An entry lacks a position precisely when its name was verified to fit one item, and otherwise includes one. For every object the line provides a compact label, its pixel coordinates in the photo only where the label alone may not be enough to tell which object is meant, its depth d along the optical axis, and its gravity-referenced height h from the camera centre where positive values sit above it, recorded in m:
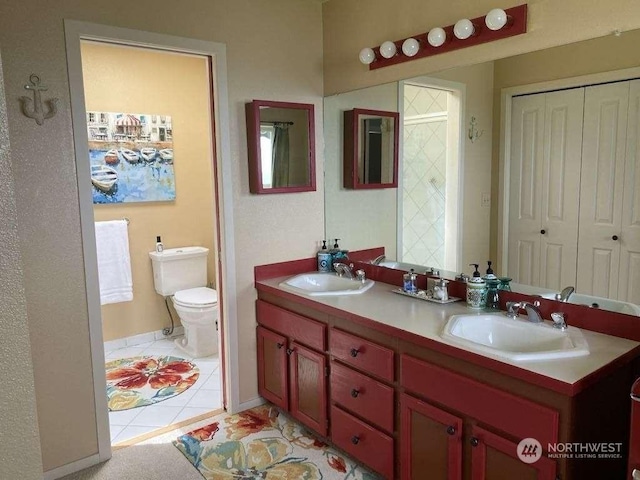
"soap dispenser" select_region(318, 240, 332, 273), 3.10 -0.48
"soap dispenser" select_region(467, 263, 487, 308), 2.22 -0.49
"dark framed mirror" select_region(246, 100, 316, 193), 2.81 +0.23
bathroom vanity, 1.57 -0.78
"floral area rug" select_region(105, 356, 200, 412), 3.20 -1.32
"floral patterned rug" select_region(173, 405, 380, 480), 2.38 -1.35
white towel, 3.77 -0.55
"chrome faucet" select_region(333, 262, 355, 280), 2.96 -0.51
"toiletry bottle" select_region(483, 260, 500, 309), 2.21 -0.49
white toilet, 3.73 -0.82
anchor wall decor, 2.16 +0.37
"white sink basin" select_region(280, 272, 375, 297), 2.75 -0.56
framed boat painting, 3.77 +0.24
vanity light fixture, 2.01 +0.64
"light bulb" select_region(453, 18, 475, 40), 2.13 +0.65
